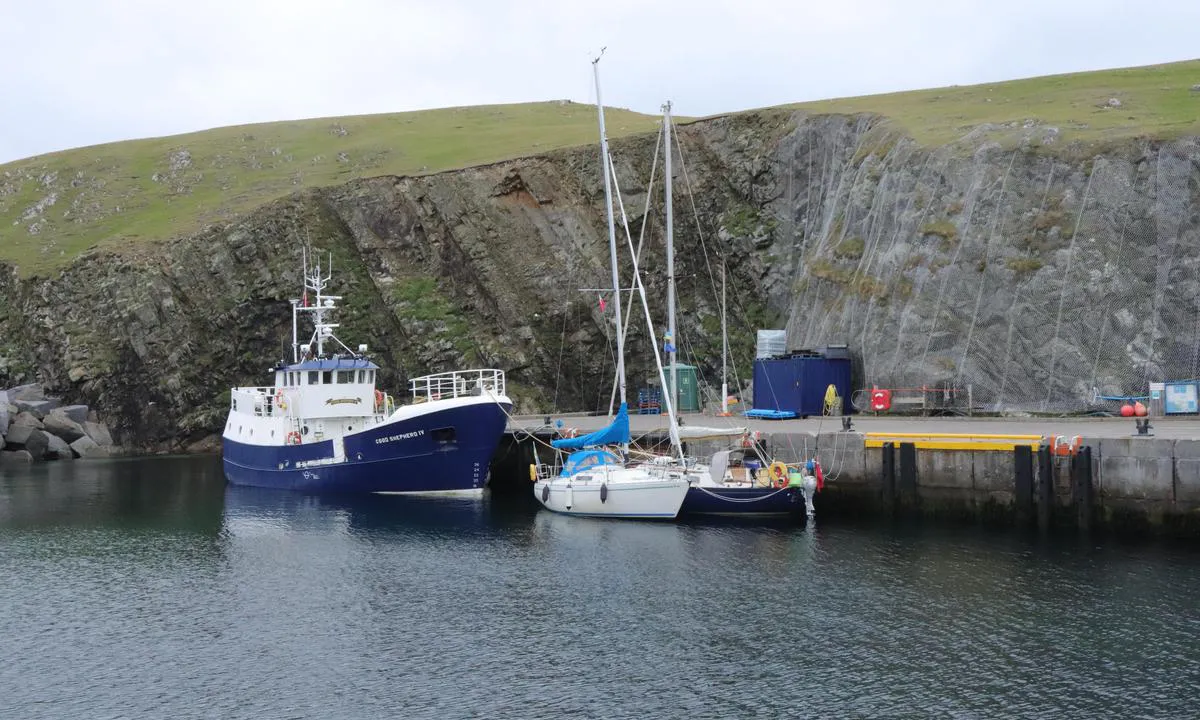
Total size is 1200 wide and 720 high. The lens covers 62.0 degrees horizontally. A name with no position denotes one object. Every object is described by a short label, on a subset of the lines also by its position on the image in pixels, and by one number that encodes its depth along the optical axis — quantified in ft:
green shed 164.35
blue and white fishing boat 133.90
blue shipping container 137.08
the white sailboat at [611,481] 107.76
